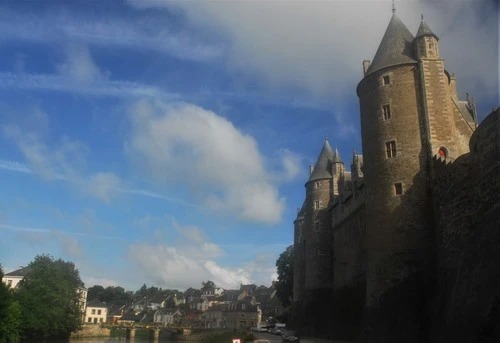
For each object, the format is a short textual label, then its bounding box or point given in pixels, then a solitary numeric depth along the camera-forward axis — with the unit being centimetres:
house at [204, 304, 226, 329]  10724
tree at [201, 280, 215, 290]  14568
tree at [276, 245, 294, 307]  6396
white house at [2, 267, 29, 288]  9279
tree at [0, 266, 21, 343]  3759
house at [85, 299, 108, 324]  11206
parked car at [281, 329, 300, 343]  2758
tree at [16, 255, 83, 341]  5525
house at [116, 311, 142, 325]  12988
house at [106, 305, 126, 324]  13412
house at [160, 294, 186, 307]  14675
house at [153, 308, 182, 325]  12324
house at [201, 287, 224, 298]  13962
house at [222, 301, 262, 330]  9961
